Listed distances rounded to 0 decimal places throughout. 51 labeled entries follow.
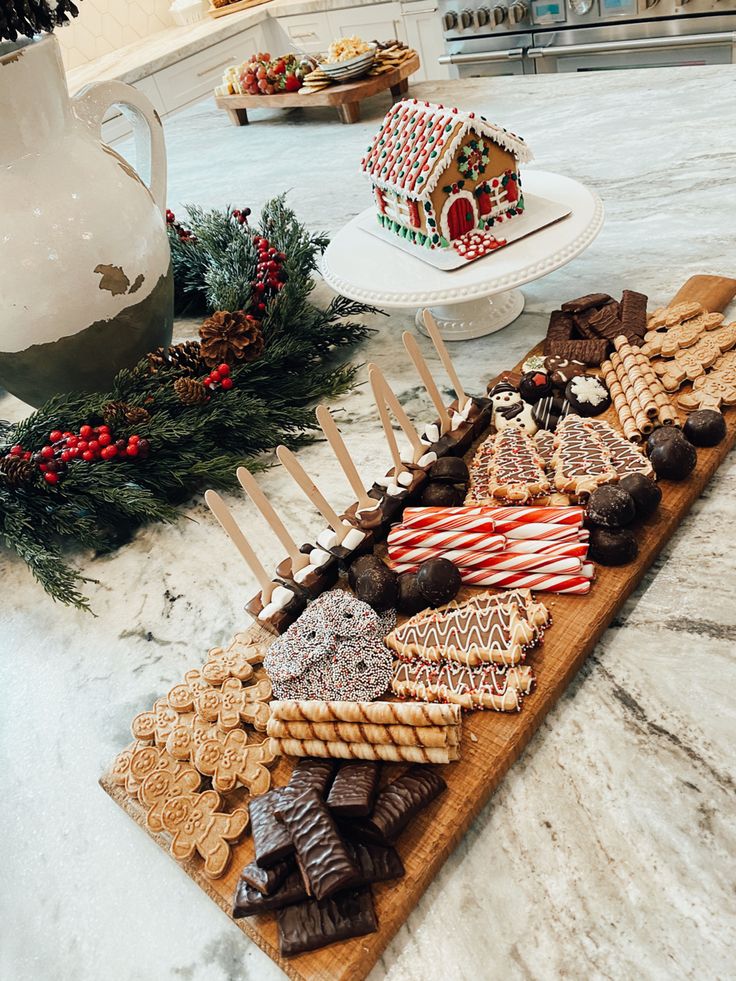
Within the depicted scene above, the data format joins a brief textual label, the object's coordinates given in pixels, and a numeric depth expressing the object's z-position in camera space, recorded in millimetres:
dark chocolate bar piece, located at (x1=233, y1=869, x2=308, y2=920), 616
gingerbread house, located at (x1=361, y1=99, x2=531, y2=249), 1170
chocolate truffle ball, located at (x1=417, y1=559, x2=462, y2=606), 807
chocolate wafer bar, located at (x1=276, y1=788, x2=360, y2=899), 594
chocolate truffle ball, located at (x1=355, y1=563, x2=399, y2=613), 826
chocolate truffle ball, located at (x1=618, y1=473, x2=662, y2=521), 836
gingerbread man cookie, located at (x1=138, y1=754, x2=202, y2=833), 716
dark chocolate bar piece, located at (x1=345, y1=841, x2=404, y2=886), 616
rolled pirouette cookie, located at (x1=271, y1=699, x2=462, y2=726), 672
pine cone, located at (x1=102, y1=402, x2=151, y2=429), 1092
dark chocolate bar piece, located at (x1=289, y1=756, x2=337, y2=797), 674
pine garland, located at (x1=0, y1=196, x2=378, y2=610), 1043
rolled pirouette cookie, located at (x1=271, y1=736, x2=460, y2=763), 678
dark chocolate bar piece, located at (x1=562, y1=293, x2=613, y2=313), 1204
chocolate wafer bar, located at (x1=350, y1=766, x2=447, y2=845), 632
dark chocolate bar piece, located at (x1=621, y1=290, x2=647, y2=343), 1151
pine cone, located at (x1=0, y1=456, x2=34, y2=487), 1044
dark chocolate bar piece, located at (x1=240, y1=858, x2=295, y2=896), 617
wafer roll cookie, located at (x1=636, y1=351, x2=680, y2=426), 971
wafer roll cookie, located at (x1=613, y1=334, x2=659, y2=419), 979
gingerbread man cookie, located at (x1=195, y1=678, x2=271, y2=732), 764
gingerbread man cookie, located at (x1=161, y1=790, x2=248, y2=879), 668
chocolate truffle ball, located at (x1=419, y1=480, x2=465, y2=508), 938
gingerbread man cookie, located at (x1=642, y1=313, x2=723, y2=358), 1087
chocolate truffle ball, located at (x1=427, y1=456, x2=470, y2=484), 950
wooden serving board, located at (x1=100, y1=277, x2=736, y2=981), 596
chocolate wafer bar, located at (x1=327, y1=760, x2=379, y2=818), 635
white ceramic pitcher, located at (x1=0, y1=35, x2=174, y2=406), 1021
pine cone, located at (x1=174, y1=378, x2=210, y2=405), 1135
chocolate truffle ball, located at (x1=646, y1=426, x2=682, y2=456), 903
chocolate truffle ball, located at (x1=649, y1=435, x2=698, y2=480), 876
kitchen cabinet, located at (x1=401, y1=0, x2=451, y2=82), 3453
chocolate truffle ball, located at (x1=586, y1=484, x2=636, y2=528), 815
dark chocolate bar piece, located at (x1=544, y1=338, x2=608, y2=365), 1123
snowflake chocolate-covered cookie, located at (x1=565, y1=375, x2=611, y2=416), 1034
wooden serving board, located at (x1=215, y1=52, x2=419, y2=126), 2178
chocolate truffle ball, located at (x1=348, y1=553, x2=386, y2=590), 849
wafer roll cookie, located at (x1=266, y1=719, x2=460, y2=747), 674
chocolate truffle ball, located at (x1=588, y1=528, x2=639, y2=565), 804
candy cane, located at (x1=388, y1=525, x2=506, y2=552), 838
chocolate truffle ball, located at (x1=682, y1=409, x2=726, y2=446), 920
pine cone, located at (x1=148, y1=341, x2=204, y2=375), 1195
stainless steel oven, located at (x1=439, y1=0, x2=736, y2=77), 2828
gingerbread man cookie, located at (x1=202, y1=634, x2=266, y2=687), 806
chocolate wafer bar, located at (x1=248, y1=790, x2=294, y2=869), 625
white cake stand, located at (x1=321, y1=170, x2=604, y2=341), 1127
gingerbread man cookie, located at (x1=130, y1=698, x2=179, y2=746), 774
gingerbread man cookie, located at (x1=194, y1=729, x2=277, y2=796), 717
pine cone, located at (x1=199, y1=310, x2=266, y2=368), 1200
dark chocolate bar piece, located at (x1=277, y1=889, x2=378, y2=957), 595
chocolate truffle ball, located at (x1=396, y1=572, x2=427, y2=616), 822
